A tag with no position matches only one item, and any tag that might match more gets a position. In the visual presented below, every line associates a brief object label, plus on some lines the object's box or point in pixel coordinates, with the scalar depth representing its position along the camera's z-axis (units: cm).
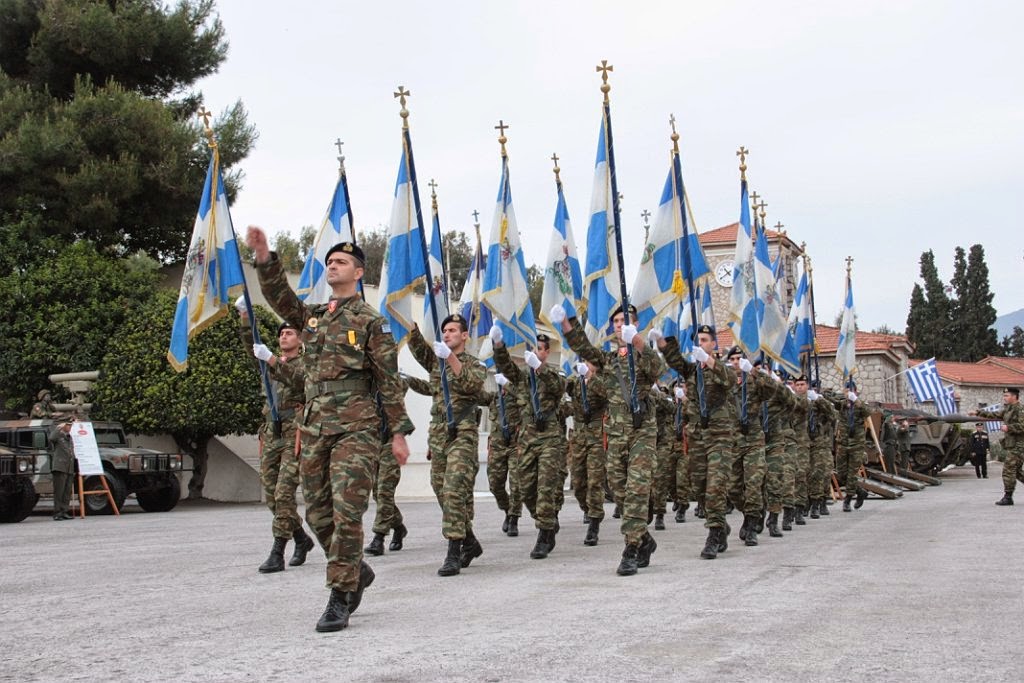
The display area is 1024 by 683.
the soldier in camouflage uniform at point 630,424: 853
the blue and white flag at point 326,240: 1155
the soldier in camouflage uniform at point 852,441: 1712
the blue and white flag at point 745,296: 1342
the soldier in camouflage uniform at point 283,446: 881
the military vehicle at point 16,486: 1673
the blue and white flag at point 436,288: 1068
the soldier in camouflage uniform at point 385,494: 1022
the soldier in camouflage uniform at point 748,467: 1063
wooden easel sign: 1828
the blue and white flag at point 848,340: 1892
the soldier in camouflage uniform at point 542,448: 998
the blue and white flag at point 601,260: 1066
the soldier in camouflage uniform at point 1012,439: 1756
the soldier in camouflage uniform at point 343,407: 610
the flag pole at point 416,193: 969
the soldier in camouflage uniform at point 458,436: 867
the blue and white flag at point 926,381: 3459
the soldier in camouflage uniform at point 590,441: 1151
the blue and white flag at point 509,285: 1150
